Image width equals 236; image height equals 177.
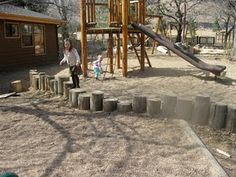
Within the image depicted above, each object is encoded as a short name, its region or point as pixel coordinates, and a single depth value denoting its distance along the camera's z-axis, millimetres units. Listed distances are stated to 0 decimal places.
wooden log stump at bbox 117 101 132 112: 6570
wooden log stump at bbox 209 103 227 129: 5992
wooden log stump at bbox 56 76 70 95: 8068
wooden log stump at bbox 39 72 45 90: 9141
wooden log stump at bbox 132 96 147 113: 6508
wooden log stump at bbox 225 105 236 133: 5927
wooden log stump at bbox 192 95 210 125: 6125
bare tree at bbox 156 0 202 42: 29484
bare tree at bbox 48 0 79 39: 26697
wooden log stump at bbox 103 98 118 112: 6621
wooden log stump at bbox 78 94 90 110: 6789
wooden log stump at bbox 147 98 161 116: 6387
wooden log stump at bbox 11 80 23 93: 9953
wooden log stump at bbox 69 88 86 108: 7012
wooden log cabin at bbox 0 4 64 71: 14430
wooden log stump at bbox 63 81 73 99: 7693
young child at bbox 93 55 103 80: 10822
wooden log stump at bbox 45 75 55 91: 8805
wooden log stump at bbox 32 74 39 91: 9520
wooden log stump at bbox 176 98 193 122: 6252
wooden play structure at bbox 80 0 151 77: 10953
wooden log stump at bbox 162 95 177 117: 6361
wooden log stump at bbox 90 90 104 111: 6719
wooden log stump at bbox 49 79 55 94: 8480
